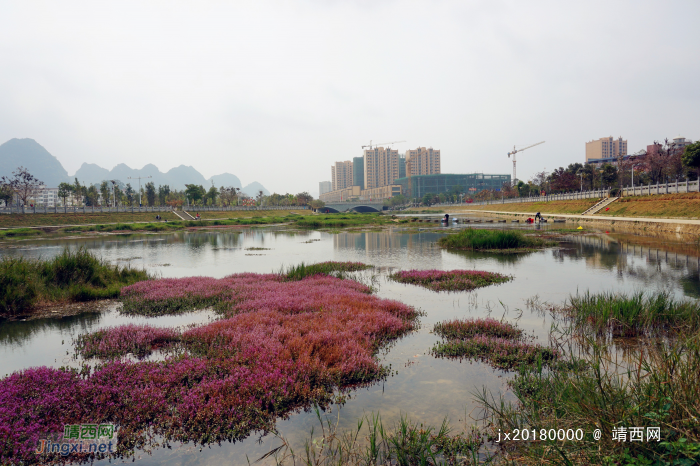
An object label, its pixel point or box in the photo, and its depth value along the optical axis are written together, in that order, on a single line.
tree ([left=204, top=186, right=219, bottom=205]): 130.38
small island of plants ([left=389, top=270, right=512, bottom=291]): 16.06
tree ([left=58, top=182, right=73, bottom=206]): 100.19
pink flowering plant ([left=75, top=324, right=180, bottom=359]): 8.81
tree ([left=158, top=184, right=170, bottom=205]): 137.62
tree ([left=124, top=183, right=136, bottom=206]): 133.38
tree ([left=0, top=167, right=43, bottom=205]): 81.38
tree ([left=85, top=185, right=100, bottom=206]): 117.19
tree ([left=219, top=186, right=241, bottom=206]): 147.50
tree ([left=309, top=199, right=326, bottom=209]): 178.75
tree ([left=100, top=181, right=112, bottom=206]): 122.38
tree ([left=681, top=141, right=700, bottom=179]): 51.00
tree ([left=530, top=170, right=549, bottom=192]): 128.38
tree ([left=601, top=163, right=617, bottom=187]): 85.56
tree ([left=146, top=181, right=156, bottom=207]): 126.56
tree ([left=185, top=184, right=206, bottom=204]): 114.81
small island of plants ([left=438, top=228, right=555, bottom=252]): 28.92
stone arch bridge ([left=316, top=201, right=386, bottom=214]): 159.66
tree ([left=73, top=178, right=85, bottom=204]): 111.26
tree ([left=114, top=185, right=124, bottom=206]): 133.19
